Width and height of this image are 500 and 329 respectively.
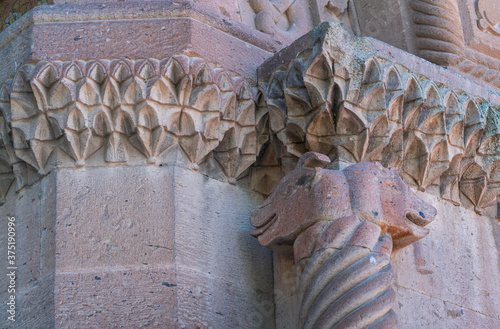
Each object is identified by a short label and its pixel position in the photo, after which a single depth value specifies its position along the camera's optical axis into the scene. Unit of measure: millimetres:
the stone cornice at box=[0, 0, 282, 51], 7828
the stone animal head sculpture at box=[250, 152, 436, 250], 7008
